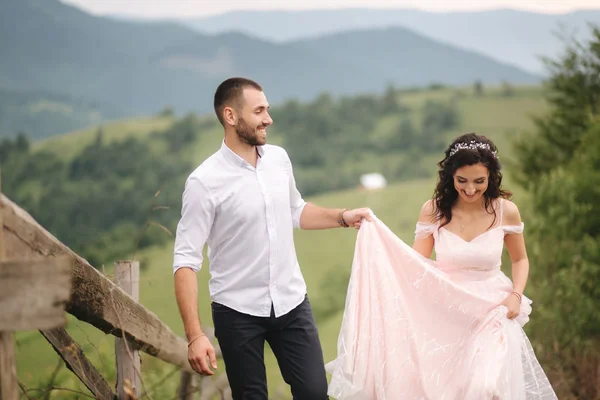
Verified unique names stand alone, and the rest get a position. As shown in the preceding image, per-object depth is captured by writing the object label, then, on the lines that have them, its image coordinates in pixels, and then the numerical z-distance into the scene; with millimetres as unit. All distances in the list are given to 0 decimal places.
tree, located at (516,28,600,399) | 8417
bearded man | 3361
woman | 3816
